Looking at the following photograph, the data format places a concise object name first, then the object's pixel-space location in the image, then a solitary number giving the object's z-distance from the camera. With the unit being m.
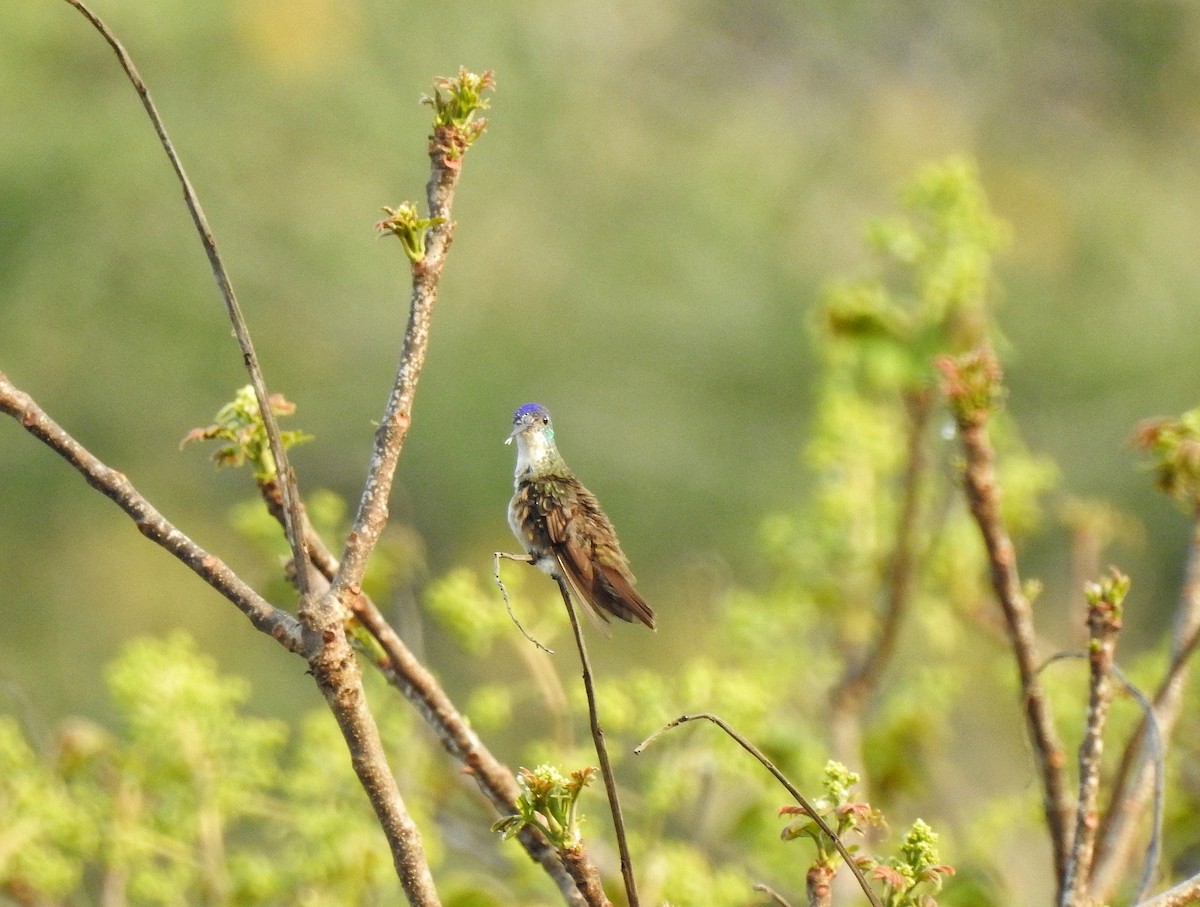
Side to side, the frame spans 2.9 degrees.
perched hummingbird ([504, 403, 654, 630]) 7.86
